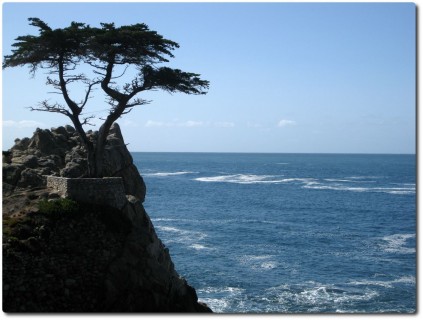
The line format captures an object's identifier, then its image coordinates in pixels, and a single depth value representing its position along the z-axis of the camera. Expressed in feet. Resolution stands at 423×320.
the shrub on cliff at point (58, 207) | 87.69
